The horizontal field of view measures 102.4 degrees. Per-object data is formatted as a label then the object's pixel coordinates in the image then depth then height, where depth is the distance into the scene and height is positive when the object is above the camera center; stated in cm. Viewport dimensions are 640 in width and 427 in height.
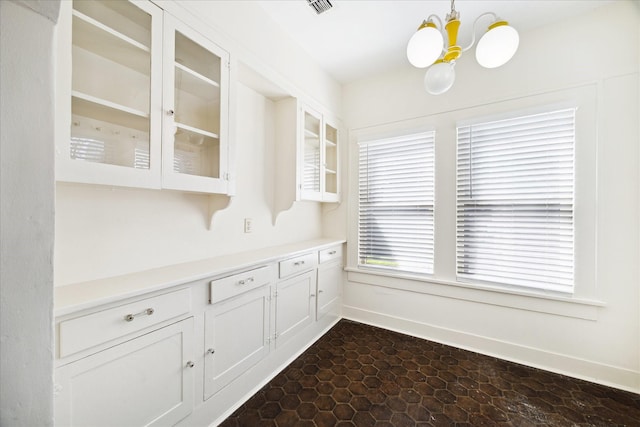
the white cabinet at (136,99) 112 +58
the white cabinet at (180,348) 108 -75
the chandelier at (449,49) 126 +84
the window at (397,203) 275 +11
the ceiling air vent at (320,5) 202 +166
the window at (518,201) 215 +12
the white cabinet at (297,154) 248 +59
